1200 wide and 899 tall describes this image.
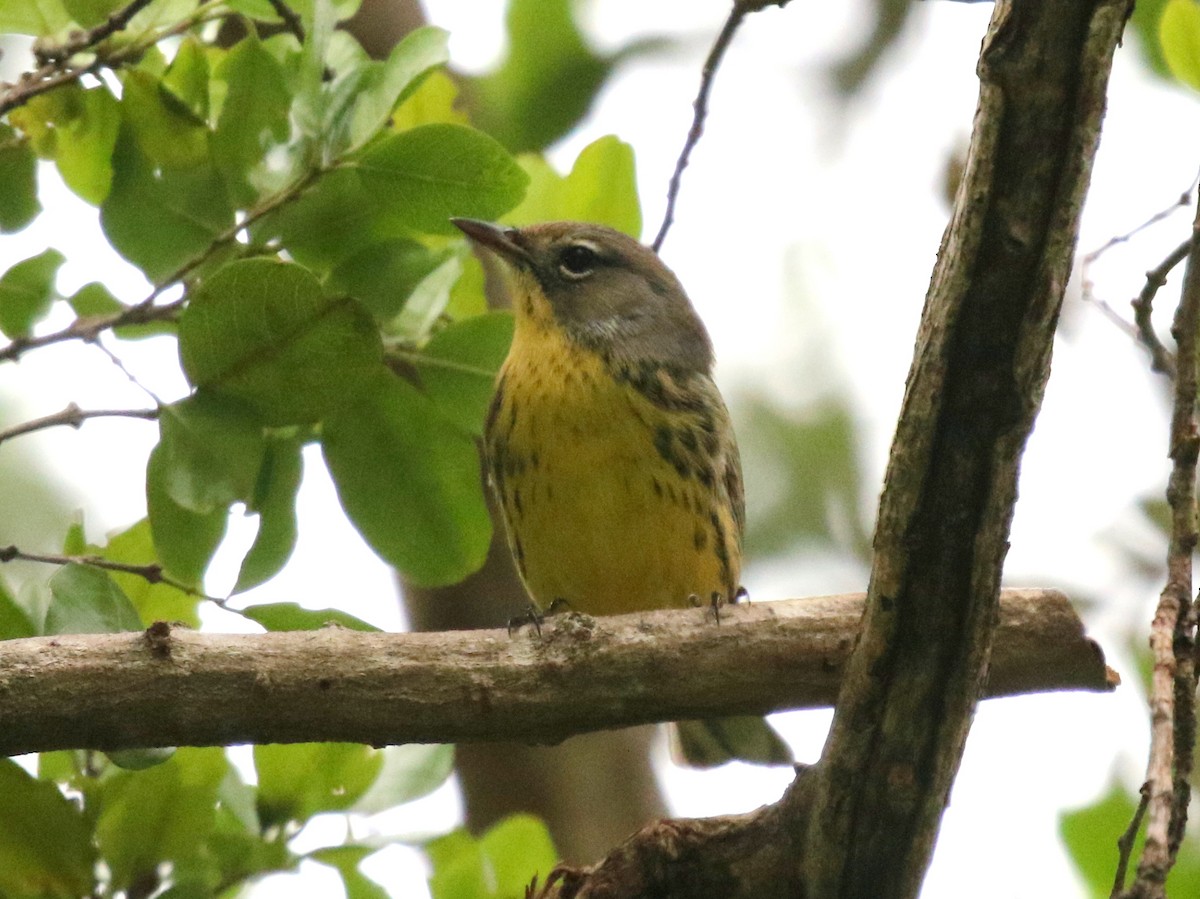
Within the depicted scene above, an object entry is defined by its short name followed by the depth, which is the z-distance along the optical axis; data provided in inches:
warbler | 391.9
